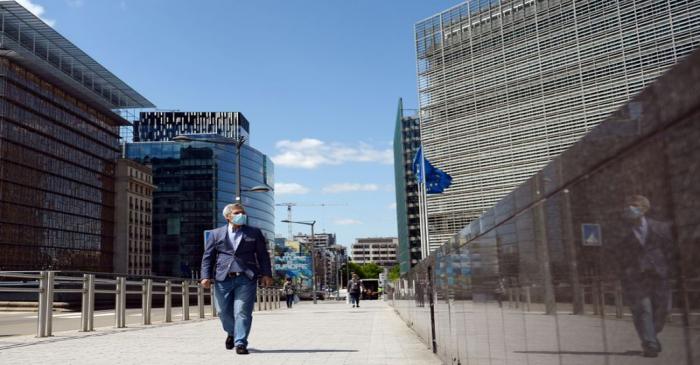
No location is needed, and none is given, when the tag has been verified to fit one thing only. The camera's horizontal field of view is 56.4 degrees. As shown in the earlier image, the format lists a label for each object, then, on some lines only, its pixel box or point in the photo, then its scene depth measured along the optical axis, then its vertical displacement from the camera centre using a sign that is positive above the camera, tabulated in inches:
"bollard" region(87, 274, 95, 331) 459.8 -13.3
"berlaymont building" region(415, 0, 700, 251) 3548.2 +1134.5
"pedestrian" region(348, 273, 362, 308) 1349.7 -36.6
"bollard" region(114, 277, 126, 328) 508.4 -17.6
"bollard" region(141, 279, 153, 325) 565.6 -18.1
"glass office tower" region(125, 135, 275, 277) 4921.3 +628.0
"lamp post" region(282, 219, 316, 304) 2003.9 +168.7
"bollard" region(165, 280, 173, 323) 615.2 -21.2
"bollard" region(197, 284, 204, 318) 735.0 -26.4
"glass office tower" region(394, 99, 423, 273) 4293.8 +560.0
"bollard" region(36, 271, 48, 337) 399.2 -18.2
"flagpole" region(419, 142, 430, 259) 1148.5 +161.2
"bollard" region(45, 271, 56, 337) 404.5 -11.0
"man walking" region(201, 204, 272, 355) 305.7 +3.6
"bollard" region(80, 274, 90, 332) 455.5 -15.7
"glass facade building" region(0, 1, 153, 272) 3206.2 +751.9
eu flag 1178.0 +171.5
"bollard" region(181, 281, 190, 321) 666.8 -22.9
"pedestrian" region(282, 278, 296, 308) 1516.4 -43.1
